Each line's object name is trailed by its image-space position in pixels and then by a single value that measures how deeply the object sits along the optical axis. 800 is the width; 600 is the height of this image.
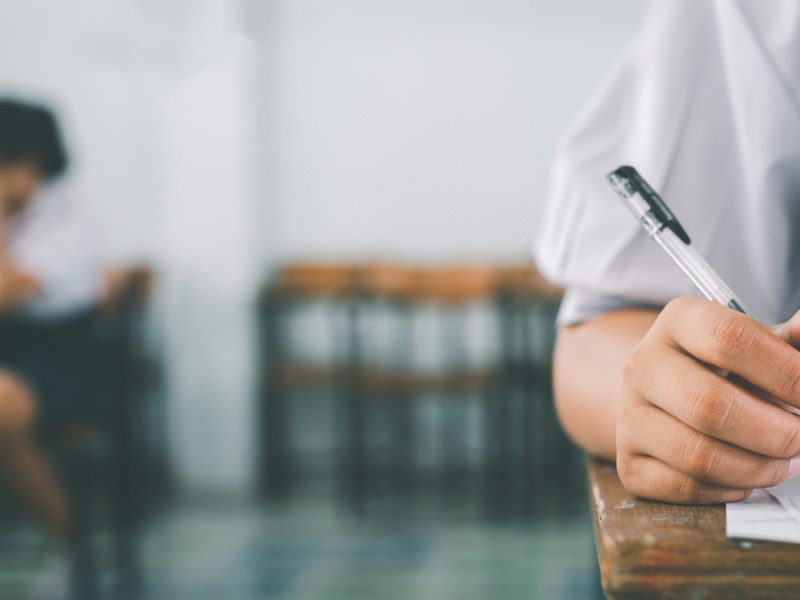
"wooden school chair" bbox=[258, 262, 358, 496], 3.42
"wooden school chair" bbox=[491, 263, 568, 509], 3.35
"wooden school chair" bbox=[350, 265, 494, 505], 3.35
